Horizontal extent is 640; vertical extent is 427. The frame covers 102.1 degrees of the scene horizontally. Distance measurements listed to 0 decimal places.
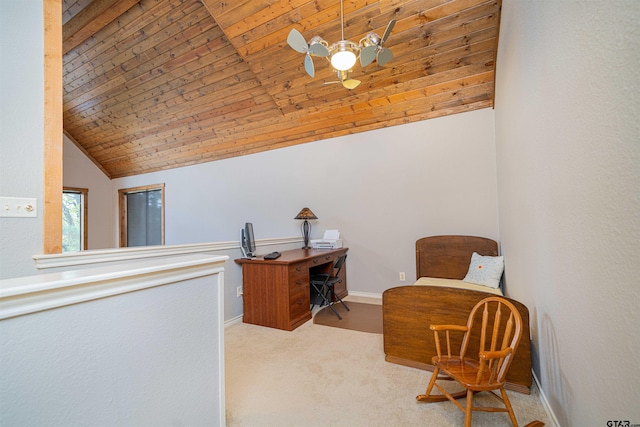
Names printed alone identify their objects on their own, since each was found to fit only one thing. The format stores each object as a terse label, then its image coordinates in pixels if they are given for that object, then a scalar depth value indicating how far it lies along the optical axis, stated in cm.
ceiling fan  198
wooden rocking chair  126
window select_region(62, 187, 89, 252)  575
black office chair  304
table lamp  396
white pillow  255
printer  380
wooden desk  268
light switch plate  145
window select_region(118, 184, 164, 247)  610
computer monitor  299
